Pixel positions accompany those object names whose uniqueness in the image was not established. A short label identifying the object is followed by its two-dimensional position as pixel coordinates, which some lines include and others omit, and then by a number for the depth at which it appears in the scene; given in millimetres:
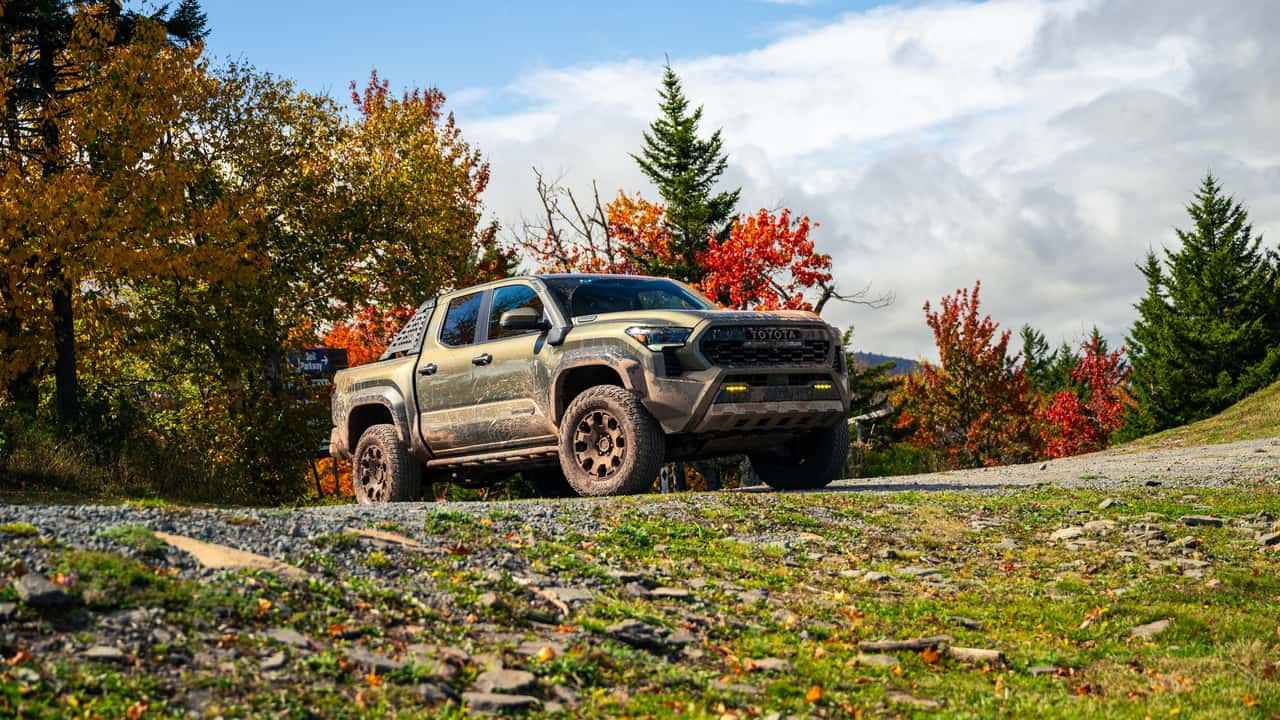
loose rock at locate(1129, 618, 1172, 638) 6859
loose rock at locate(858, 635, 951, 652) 6195
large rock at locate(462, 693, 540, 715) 4730
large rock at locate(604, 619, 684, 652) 5789
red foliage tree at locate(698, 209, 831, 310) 34969
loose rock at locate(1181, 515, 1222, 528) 10078
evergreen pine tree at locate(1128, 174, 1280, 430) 43312
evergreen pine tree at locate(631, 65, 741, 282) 42344
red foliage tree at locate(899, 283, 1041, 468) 39906
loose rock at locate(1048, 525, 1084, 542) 9414
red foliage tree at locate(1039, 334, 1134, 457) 45062
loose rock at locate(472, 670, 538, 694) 4914
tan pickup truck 10195
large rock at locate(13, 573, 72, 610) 4914
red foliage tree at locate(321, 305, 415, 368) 35438
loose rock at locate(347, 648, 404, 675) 4945
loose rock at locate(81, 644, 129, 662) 4621
